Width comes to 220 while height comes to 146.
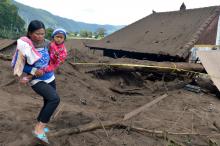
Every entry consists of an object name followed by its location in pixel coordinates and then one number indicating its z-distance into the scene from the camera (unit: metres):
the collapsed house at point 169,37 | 14.83
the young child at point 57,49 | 4.29
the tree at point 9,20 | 66.00
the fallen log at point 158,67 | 10.52
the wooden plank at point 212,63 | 9.95
